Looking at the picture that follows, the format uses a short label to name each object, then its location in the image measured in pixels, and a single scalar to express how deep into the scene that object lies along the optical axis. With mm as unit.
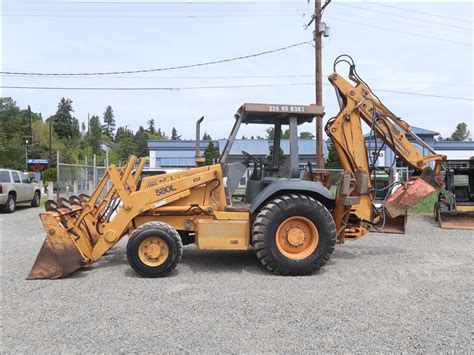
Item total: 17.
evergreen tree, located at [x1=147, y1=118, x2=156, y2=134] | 132800
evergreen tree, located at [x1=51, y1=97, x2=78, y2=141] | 87312
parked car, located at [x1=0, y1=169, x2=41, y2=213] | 16312
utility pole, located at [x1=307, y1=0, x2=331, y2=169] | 14812
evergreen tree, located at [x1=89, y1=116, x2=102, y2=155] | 79212
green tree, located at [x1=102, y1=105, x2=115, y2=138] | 147000
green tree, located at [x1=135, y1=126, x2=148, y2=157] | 86562
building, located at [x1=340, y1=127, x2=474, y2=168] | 48344
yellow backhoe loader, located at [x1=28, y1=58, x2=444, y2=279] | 6328
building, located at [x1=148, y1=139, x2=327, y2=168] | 46419
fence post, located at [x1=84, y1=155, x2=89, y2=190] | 17428
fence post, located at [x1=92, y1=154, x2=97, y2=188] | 17484
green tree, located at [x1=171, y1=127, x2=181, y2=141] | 116769
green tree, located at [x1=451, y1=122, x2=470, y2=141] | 116875
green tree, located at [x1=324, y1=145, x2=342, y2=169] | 29725
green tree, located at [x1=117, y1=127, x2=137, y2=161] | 68125
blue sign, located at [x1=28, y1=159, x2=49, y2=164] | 58284
